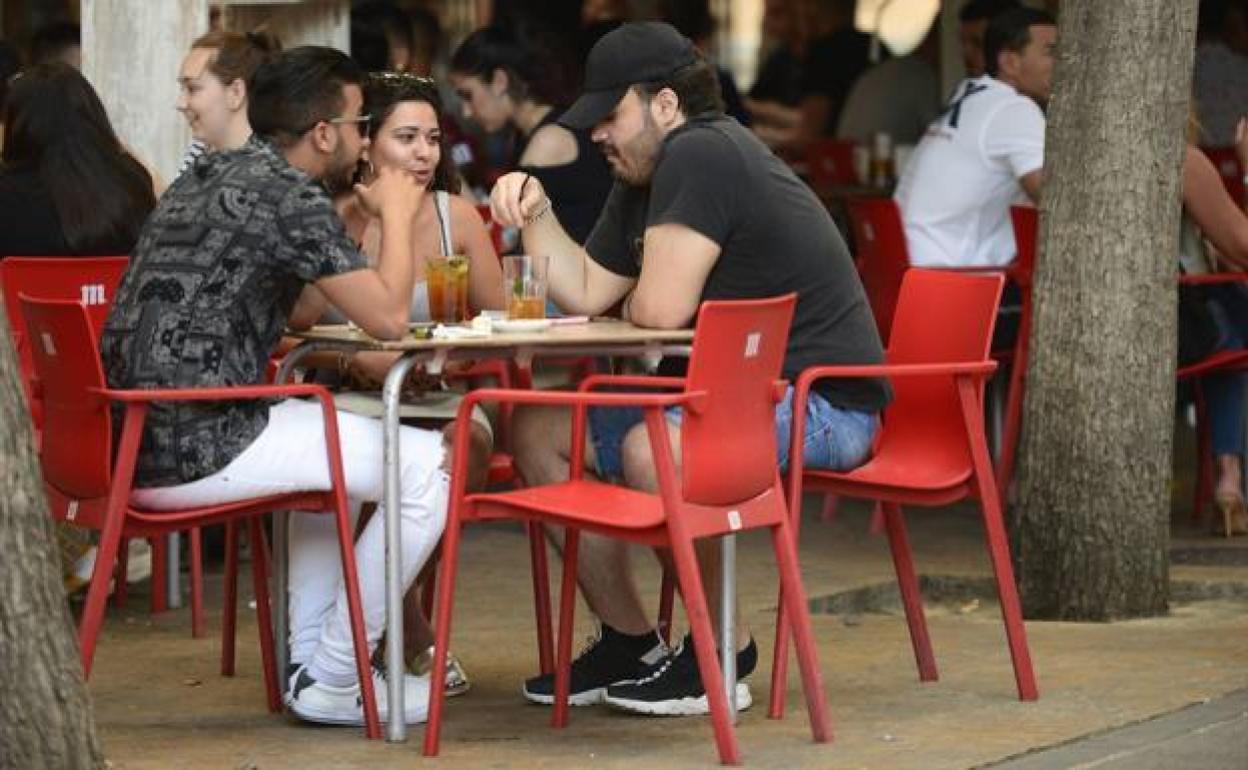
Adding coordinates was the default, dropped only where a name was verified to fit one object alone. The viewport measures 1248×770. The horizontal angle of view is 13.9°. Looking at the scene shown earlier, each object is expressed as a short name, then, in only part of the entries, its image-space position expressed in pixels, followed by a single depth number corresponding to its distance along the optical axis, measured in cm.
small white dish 1058
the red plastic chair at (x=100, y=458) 1004
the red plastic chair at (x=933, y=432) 1095
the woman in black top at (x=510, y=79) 1715
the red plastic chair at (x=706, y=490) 963
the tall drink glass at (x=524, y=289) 1100
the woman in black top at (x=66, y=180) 1318
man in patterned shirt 1031
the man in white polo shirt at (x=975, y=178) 1612
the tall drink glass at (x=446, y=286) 1123
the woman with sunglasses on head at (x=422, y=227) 1165
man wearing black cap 1073
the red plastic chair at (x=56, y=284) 1238
